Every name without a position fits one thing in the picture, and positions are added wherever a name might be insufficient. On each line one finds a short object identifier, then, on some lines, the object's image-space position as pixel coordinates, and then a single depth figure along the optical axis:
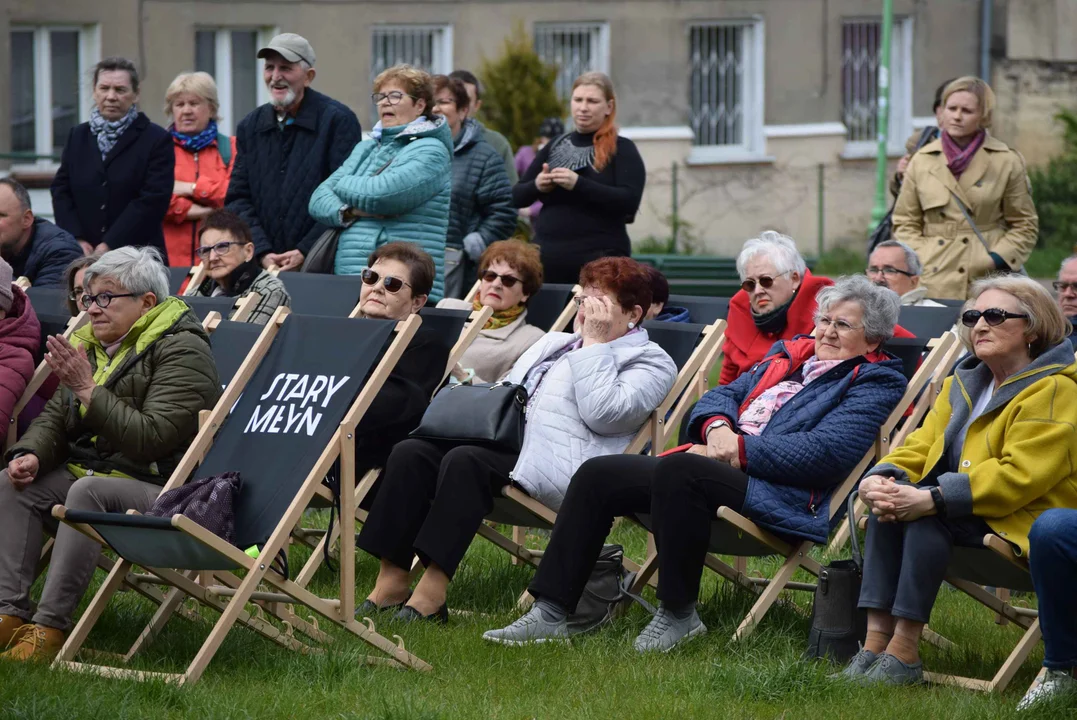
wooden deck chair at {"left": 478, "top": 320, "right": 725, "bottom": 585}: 12.33
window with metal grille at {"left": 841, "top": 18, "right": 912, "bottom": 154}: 48.44
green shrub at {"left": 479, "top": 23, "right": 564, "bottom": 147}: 39.59
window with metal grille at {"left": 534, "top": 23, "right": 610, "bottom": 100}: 45.87
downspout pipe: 48.94
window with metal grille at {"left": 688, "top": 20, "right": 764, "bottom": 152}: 47.44
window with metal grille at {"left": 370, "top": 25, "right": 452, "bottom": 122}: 44.62
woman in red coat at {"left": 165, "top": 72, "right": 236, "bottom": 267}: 18.84
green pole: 41.28
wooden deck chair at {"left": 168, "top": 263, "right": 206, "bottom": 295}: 15.95
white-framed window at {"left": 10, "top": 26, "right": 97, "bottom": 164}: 40.50
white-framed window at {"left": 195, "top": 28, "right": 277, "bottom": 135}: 42.59
